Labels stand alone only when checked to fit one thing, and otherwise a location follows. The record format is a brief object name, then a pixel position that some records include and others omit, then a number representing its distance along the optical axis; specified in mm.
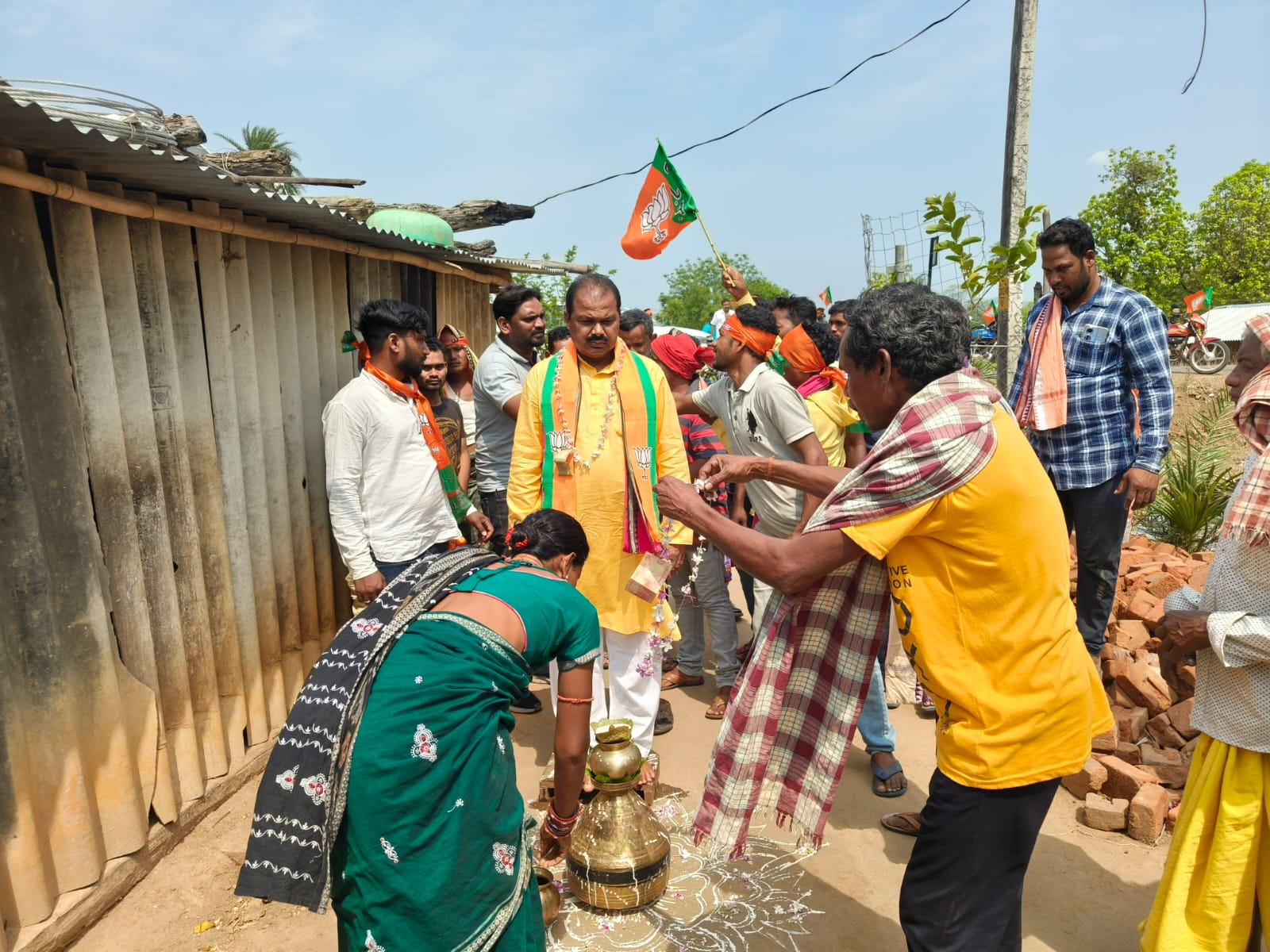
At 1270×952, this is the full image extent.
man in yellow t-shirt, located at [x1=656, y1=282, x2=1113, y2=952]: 1931
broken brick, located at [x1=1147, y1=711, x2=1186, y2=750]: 4289
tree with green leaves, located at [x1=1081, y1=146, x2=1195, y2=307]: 22312
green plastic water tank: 6664
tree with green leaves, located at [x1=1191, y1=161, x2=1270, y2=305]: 22984
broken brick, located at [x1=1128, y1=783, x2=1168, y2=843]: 3582
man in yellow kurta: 3816
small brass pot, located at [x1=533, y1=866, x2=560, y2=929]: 2934
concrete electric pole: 7102
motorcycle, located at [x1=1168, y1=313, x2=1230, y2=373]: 18812
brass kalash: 3080
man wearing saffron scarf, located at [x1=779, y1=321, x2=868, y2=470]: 4516
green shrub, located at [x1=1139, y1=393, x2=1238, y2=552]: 6652
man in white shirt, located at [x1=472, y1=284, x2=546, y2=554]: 4777
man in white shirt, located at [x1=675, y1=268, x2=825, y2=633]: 3936
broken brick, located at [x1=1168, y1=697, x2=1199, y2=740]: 4230
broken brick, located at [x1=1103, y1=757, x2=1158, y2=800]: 3803
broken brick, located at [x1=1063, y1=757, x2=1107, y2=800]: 3930
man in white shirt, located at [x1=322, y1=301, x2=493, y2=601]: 3955
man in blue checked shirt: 4176
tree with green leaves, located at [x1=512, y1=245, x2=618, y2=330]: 15133
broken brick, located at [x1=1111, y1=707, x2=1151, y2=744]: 4449
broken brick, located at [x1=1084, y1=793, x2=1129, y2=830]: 3680
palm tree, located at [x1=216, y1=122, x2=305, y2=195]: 28734
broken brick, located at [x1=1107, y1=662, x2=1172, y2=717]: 4484
